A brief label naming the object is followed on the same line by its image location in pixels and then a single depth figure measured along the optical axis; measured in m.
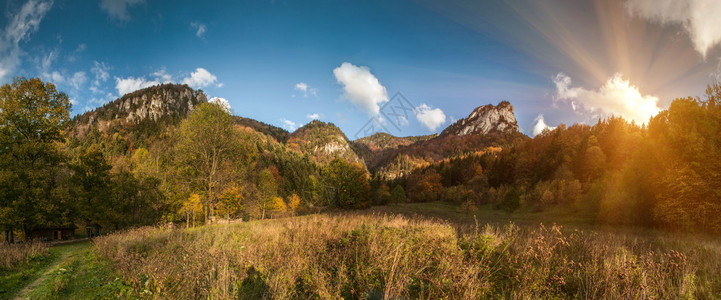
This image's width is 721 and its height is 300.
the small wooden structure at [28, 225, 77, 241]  25.64
